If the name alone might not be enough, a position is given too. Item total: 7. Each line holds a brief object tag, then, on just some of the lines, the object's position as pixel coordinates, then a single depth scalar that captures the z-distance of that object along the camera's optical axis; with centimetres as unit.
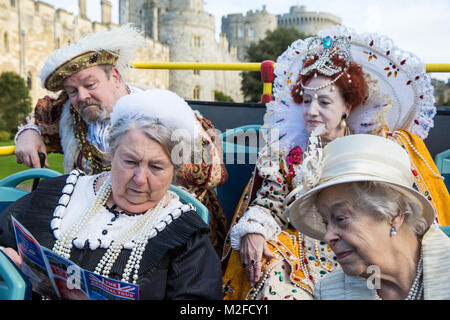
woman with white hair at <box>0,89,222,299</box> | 174
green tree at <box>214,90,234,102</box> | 4359
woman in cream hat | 138
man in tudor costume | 275
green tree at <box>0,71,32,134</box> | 2122
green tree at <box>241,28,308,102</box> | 3759
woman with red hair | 231
